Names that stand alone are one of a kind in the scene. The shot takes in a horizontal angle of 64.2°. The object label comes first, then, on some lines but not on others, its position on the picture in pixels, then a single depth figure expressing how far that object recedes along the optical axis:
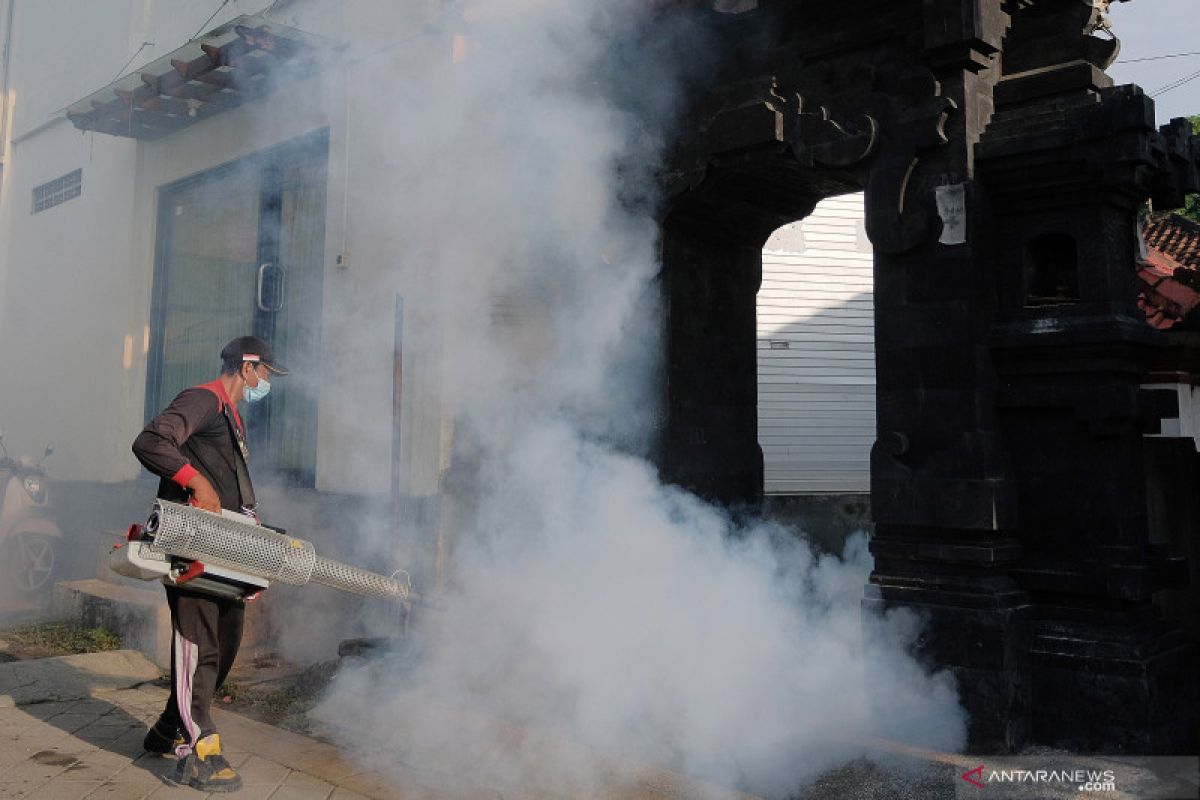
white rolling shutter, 9.26
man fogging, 3.93
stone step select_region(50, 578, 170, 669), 6.37
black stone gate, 4.32
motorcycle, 9.55
